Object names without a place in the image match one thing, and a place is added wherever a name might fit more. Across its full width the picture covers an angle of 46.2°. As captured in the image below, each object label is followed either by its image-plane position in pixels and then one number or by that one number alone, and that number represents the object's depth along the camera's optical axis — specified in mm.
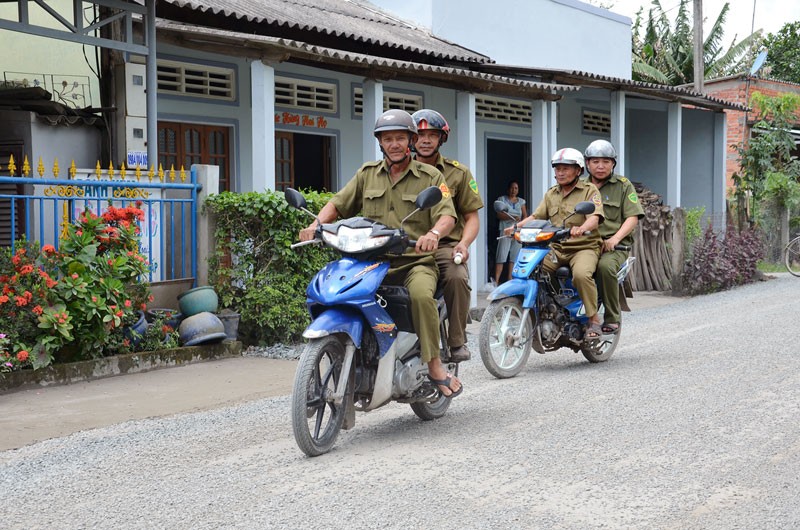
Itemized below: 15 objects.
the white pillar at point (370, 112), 11695
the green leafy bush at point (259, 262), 8828
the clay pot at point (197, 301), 8578
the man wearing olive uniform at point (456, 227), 5664
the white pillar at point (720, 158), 19984
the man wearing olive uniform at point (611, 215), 8023
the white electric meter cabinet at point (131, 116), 10188
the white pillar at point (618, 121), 16125
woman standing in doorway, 15242
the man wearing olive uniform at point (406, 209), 5312
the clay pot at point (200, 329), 8375
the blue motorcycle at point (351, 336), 4855
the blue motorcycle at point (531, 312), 7359
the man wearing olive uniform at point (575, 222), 7750
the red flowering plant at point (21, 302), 6926
